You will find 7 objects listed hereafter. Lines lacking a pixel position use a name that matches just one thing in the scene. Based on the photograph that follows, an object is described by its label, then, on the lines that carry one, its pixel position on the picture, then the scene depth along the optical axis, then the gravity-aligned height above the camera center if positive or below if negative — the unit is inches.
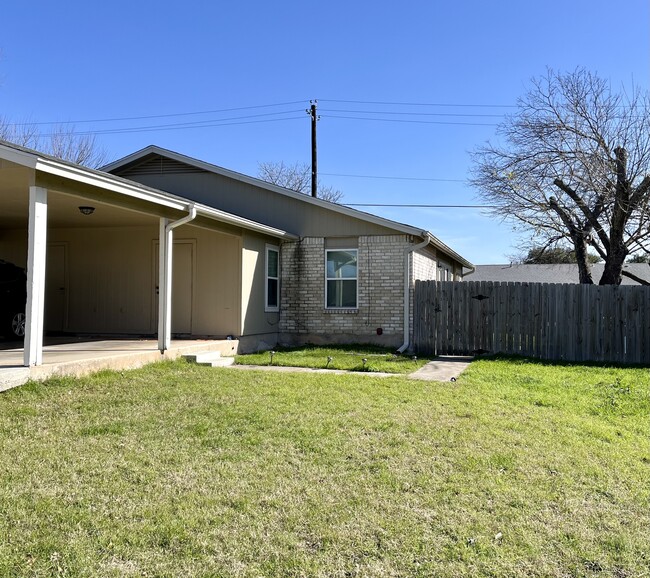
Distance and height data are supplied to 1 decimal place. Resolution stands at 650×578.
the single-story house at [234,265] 460.8 +37.2
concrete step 359.3 -37.3
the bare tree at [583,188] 687.1 +170.3
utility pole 935.3 +281.9
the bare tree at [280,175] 1417.3 +350.9
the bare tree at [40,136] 931.3 +306.3
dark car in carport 360.8 +3.4
